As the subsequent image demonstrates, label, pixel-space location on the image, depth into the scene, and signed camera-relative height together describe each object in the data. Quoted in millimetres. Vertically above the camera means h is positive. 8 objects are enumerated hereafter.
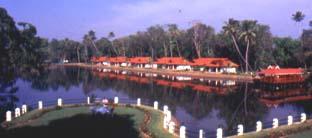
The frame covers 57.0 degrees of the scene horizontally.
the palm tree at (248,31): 72251 +8847
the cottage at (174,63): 90658 +1437
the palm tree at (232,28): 75645 +10322
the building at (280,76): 56908 -2011
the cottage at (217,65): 79550 +504
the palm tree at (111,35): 147756 +17404
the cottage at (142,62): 105168 +2302
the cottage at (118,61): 118837 +3096
